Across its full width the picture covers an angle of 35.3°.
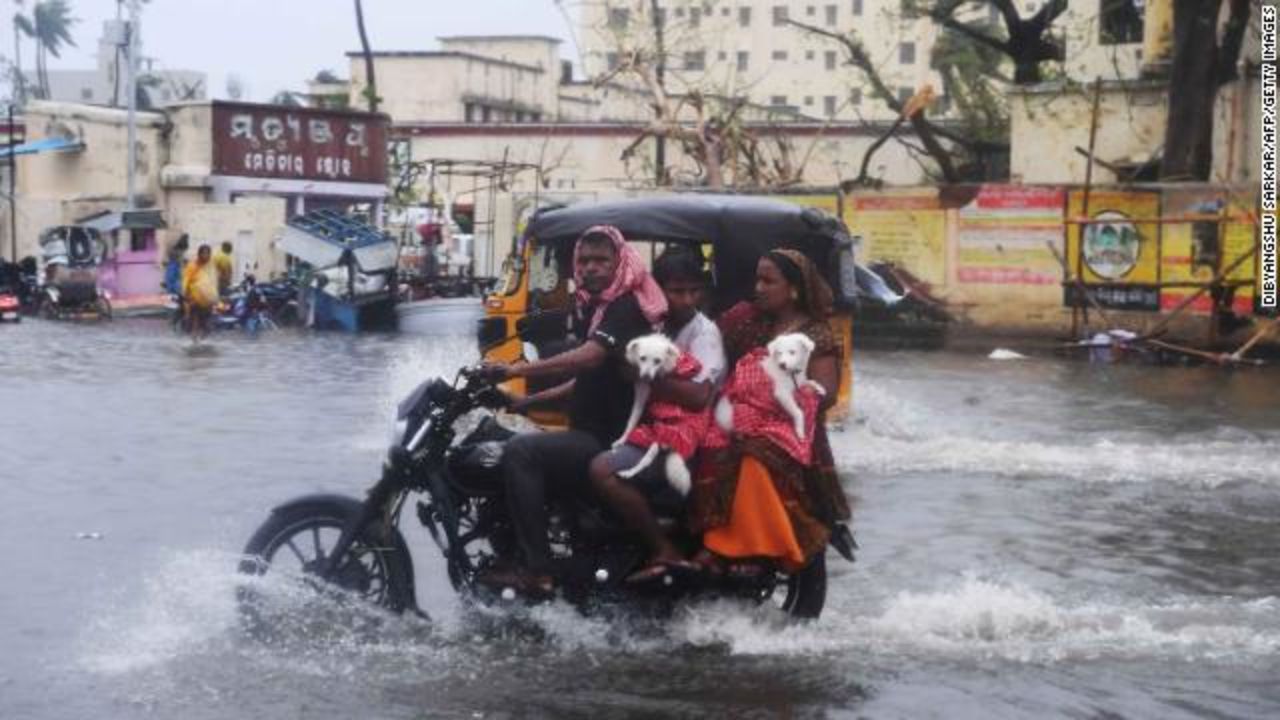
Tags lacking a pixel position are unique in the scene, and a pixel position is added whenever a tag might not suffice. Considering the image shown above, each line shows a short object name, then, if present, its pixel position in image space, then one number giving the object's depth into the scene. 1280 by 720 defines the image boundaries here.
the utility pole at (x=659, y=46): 36.41
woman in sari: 7.71
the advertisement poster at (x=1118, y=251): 29.36
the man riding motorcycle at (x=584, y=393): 7.68
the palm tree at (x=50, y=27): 114.44
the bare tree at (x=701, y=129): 36.09
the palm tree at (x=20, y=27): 111.96
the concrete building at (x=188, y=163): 47.69
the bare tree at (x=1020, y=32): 36.34
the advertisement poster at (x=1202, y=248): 28.27
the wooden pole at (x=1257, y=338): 26.19
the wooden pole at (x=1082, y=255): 29.14
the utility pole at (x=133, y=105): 45.53
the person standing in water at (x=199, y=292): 32.22
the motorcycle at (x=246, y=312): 35.91
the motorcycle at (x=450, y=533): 7.70
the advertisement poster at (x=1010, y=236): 30.75
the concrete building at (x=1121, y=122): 32.22
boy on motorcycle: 7.69
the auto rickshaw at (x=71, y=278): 38.97
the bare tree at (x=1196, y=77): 29.52
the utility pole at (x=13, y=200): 46.34
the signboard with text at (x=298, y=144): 47.97
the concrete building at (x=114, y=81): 54.69
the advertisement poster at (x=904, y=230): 31.83
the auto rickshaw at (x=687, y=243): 15.67
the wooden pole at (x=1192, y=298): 26.36
